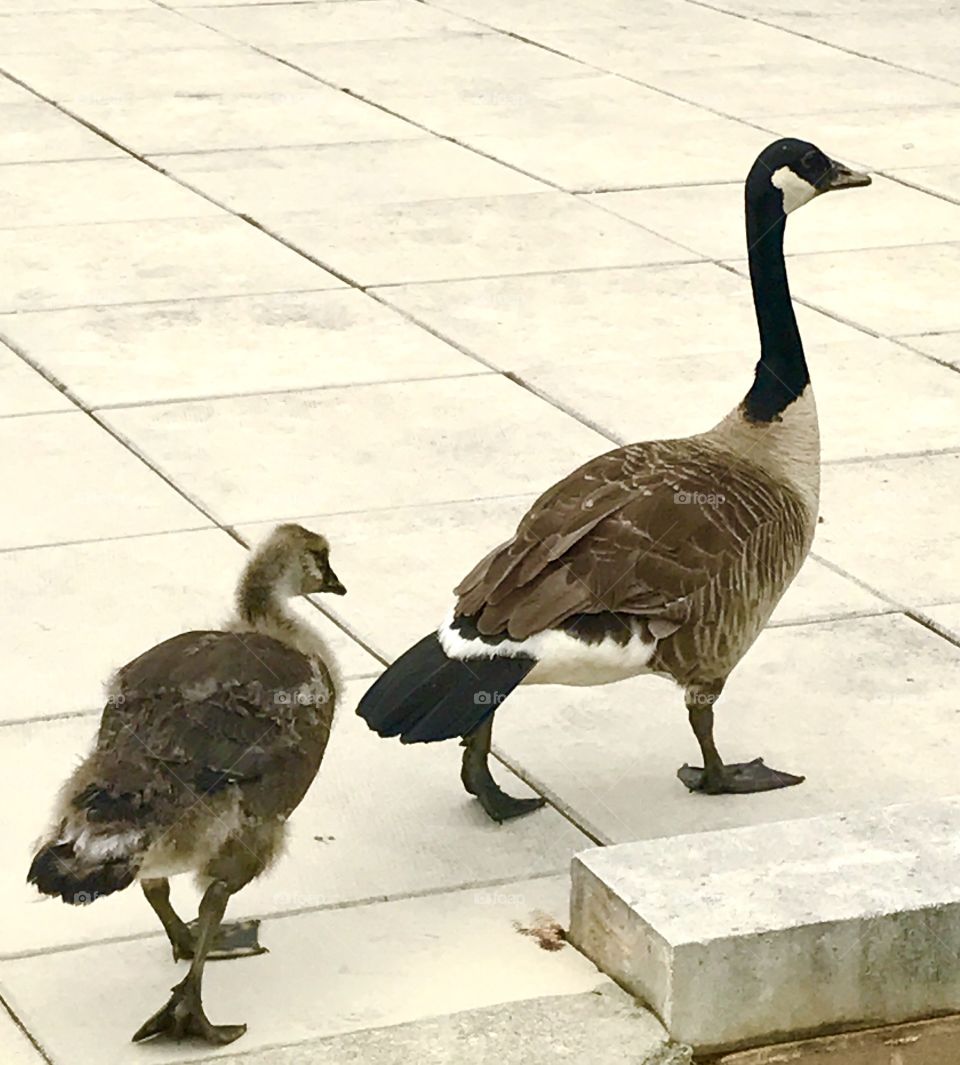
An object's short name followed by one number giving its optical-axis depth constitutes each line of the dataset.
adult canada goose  5.90
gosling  4.91
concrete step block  5.33
